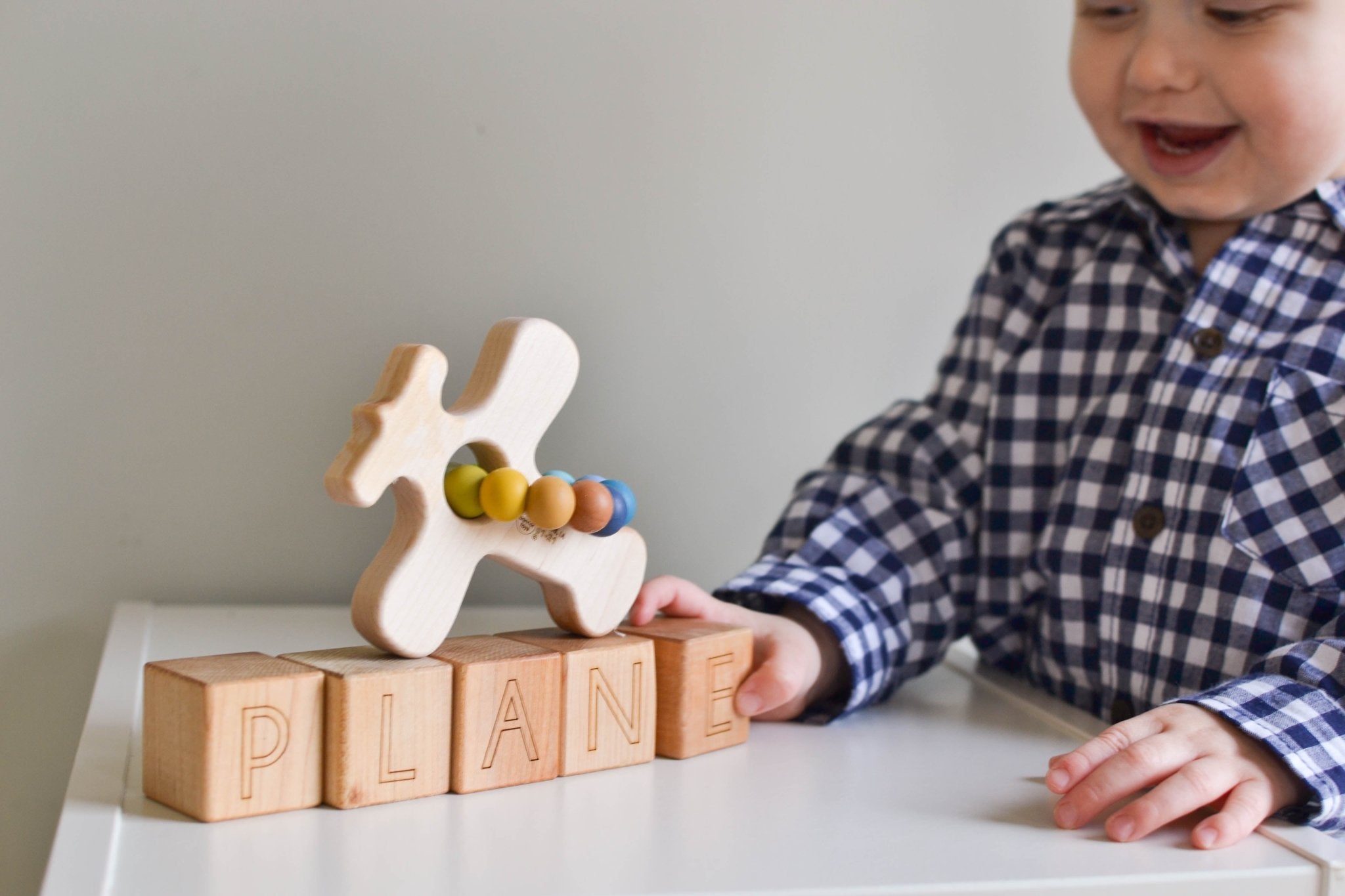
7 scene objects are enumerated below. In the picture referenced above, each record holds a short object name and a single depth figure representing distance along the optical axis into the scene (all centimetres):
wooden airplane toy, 53
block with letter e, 62
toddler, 72
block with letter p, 49
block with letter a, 55
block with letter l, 52
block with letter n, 58
